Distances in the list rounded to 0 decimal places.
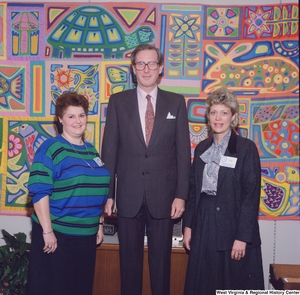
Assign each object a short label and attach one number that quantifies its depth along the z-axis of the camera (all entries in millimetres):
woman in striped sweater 2189
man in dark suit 2549
